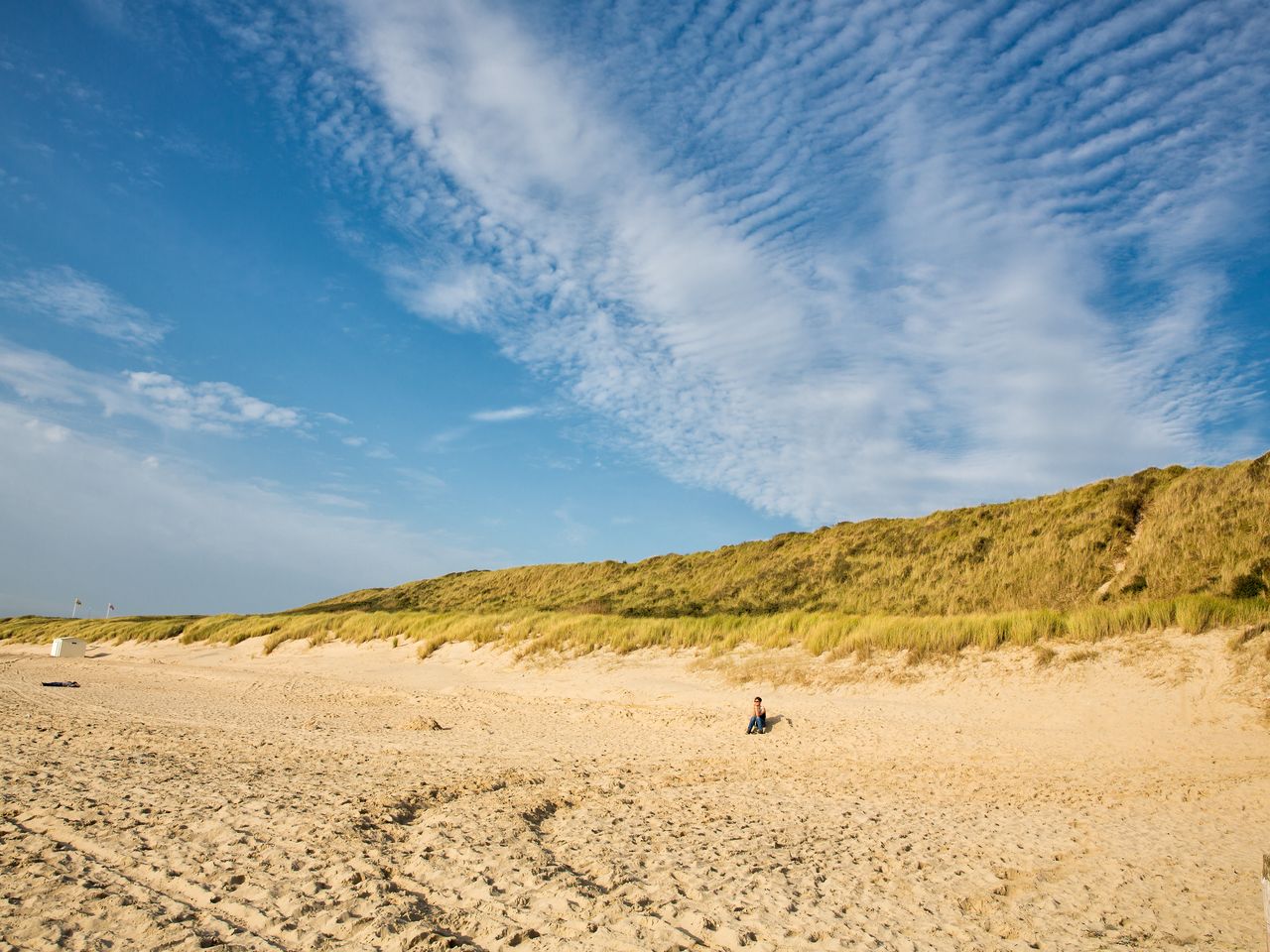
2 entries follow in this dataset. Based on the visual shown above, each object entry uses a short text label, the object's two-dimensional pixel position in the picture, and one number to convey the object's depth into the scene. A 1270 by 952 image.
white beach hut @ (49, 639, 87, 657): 31.68
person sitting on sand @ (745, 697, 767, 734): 12.38
